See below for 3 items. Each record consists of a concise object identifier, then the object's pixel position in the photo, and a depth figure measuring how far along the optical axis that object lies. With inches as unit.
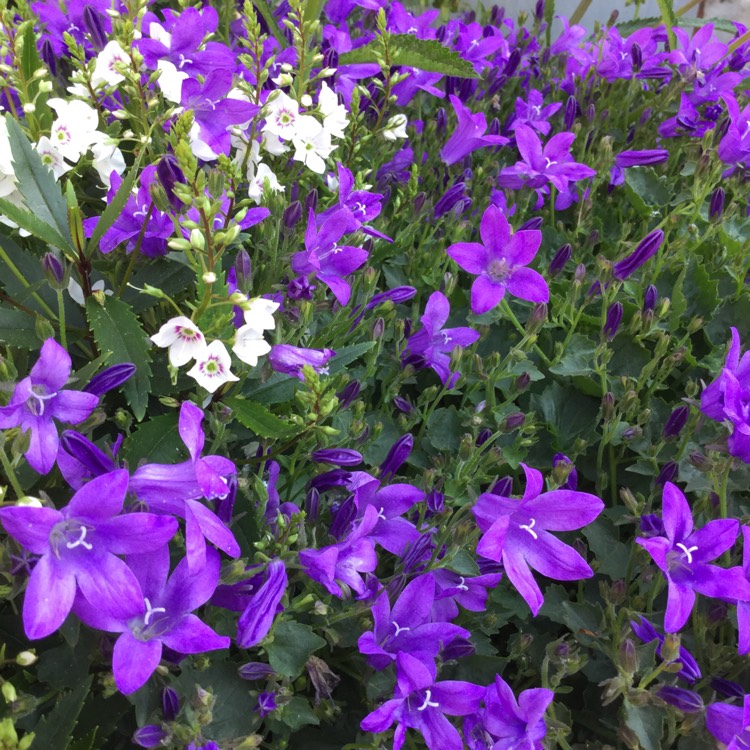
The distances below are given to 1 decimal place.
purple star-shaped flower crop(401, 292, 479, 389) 12.1
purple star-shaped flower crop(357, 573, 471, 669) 9.3
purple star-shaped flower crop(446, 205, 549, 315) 11.5
